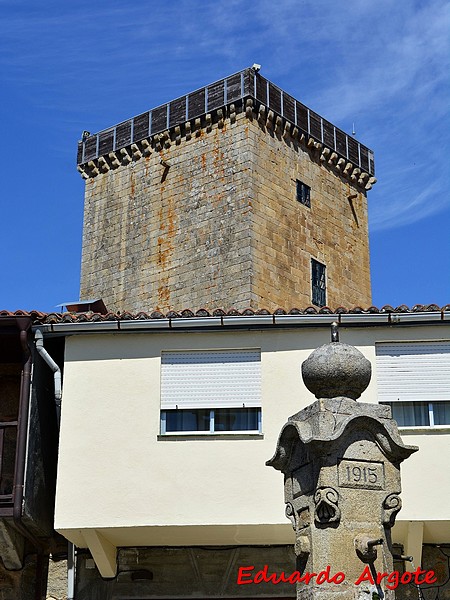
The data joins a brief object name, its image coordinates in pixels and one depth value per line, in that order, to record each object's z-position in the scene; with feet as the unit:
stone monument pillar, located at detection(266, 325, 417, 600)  27.94
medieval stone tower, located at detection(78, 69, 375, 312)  98.73
